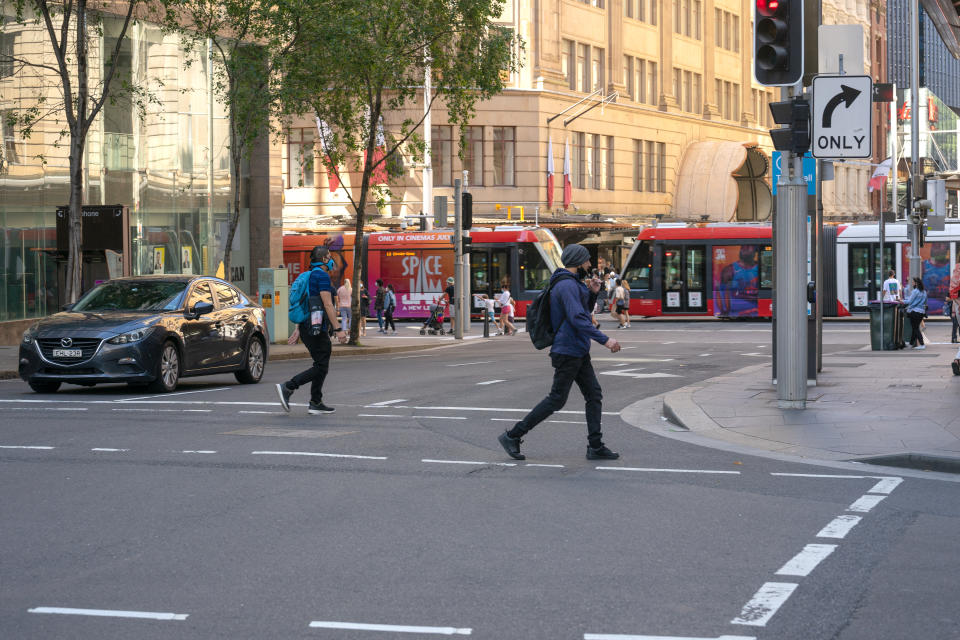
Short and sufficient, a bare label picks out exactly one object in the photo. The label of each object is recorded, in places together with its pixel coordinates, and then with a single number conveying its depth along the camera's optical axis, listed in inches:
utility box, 1231.5
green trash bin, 1080.8
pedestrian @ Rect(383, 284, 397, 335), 1624.0
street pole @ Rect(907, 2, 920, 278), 1311.5
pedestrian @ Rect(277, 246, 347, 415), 582.2
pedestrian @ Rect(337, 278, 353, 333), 1424.7
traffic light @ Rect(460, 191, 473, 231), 1477.6
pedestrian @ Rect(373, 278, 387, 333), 1635.1
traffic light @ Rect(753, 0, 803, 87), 545.3
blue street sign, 703.1
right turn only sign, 555.5
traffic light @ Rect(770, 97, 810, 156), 554.6
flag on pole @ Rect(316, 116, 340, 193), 1324.9
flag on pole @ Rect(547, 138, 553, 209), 2444.9
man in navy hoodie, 440.1
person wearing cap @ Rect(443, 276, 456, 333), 1670.3
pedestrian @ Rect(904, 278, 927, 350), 1112.2
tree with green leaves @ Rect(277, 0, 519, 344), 1143.0
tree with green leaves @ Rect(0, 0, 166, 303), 941.2
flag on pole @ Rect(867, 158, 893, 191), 2370.3
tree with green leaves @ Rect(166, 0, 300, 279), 1113.4
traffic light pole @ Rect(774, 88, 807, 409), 570.9
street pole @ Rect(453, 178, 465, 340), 1476.4
